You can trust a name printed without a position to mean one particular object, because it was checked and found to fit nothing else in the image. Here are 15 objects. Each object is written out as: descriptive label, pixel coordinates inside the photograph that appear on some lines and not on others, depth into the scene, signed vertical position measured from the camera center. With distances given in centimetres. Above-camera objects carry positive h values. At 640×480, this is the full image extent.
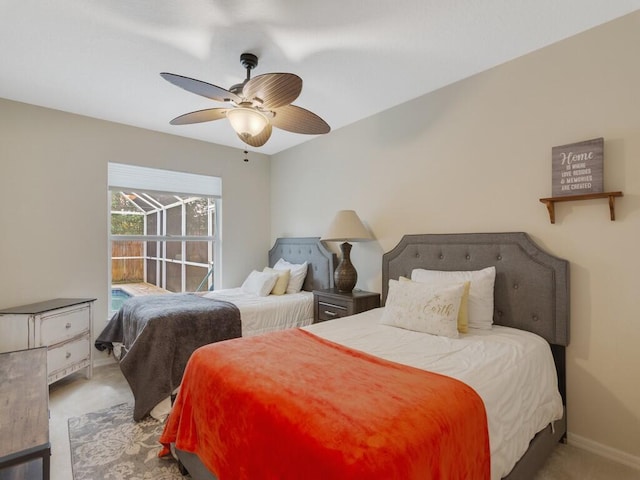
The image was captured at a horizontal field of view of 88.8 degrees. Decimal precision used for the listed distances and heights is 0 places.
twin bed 238 -75
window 367 +11
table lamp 310 +0
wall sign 191 +41
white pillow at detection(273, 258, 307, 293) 376 -47
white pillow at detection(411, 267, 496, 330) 214 -38
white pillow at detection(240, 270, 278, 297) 354 -53
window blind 360 +67
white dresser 261 -79
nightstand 294 -63
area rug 178 -129
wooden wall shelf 185 +22
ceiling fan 178 +82
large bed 102 -61
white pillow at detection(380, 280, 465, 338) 197 -46
